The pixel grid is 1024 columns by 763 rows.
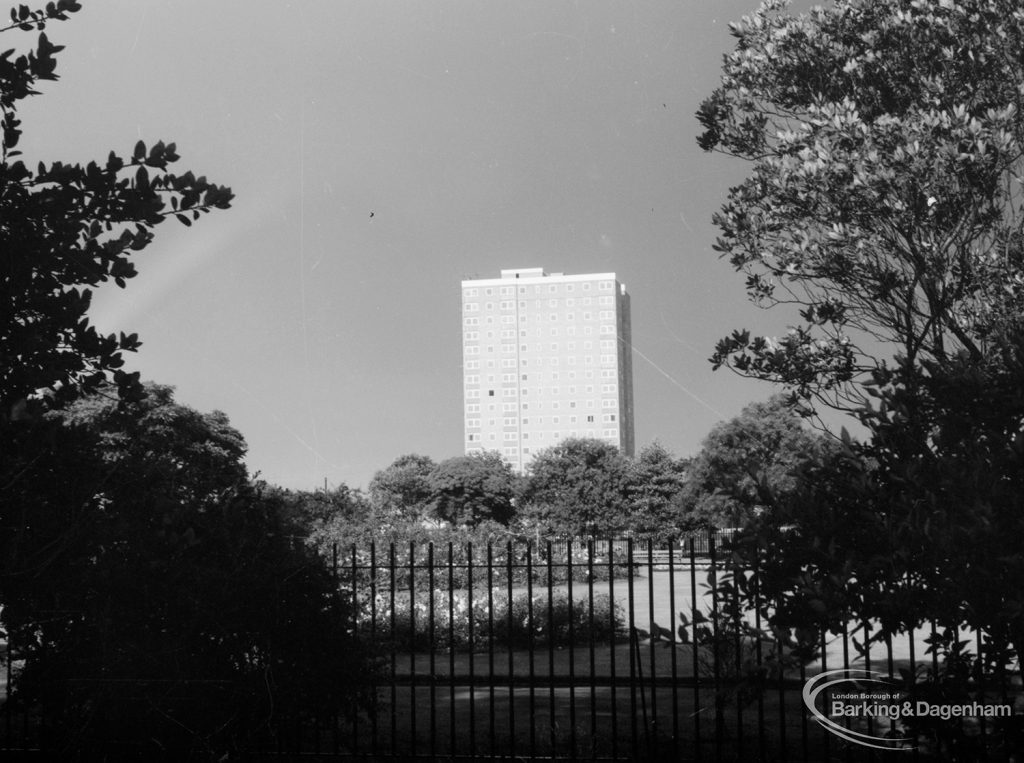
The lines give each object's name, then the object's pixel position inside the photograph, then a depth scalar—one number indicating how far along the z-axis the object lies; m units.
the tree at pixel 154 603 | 5.34
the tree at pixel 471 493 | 74.62
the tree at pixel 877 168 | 8.29
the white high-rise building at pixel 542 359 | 169.00
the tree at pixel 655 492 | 70.06
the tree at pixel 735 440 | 57.19
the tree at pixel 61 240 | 5.54
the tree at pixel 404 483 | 84.19
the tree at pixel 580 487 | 70.50
